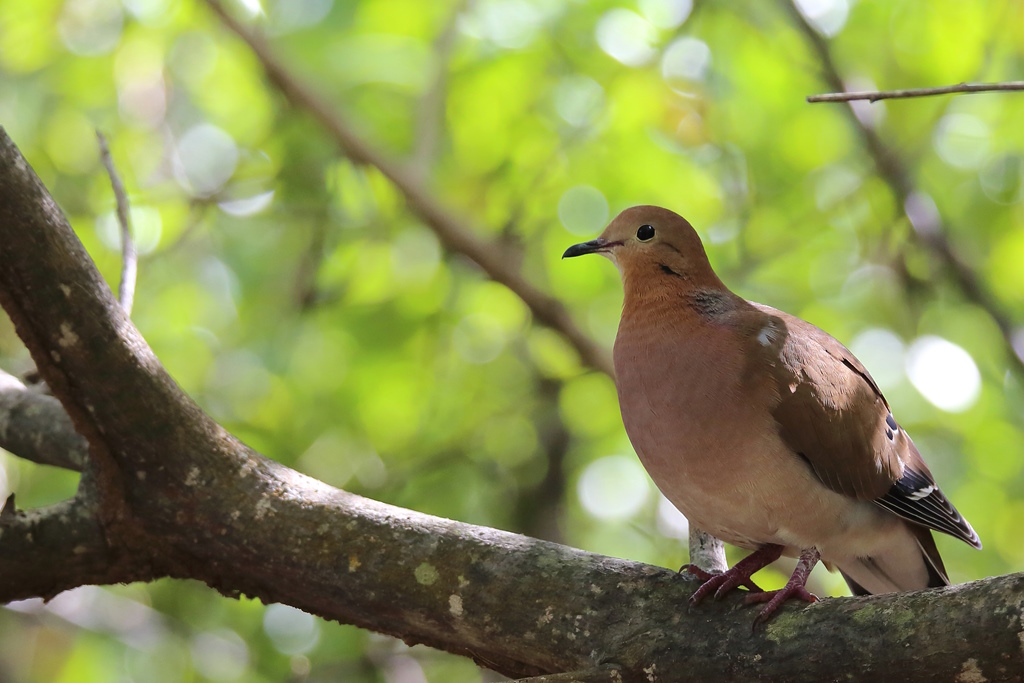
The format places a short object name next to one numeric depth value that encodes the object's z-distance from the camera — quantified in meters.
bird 5.25
